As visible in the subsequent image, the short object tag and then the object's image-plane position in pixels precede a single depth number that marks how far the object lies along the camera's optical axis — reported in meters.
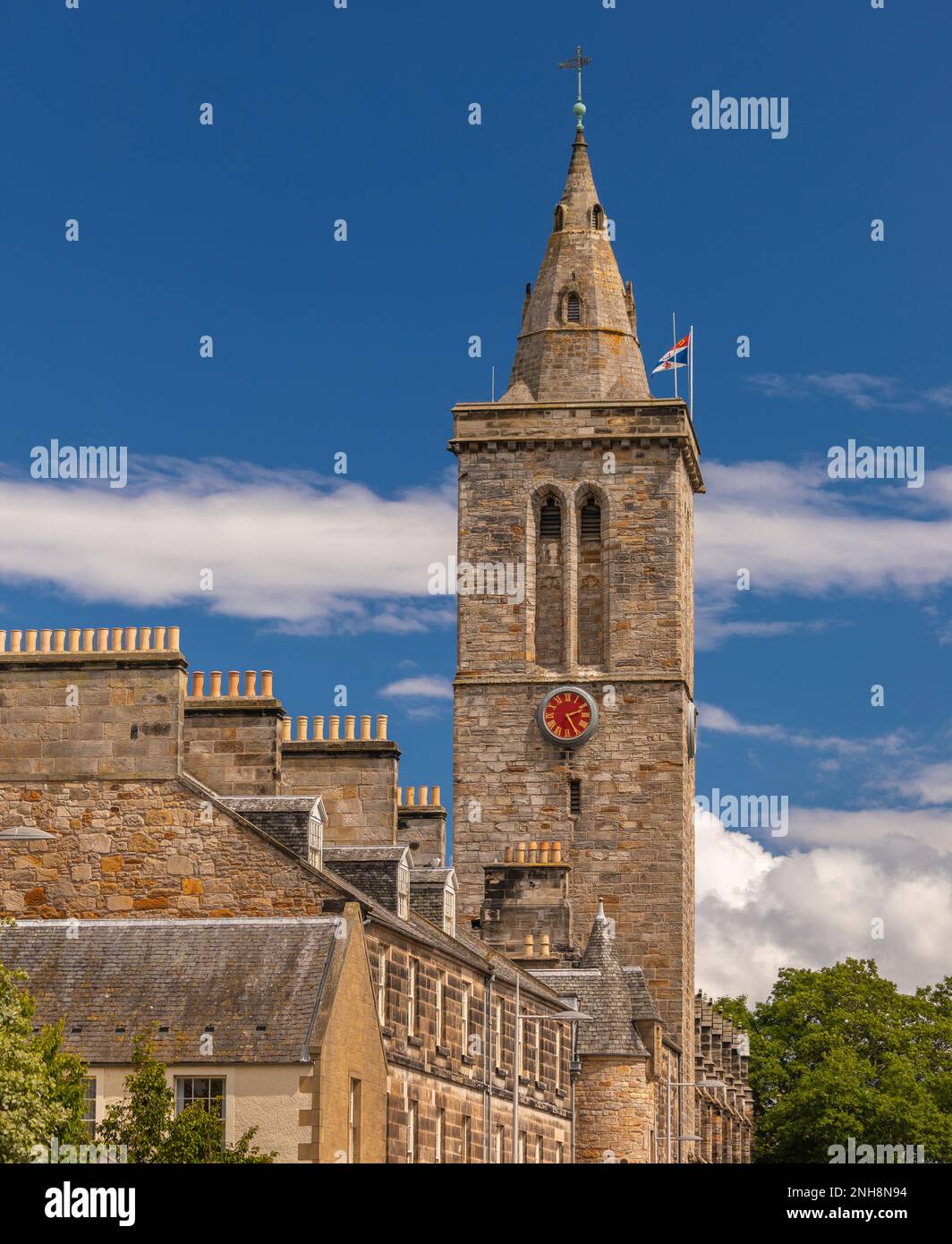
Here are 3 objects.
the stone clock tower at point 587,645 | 86.69
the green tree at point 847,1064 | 97.12
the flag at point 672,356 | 88.75
